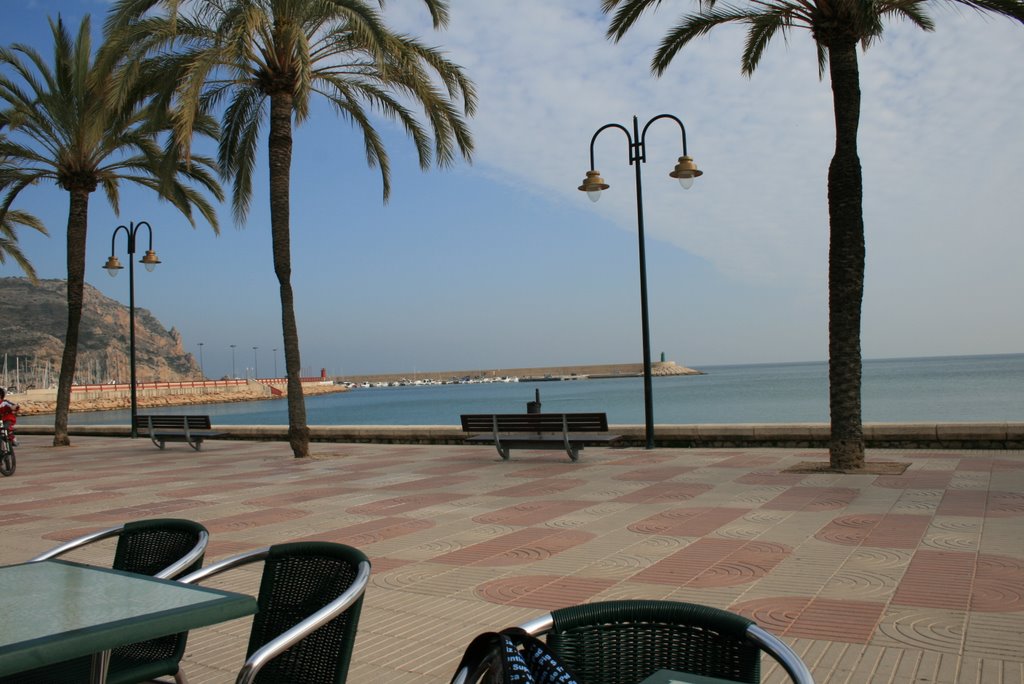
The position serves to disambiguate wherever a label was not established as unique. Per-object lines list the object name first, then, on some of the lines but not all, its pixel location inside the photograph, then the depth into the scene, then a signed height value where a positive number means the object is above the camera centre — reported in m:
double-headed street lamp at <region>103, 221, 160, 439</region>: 22.19 +3.14
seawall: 11.99 -1.21
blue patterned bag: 1.61 -0.58
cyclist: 13.53 -0.48
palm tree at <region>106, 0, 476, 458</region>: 13.16 +5.32
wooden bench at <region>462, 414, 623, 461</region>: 12.54 -0.97
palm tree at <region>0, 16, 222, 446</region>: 18.22 +5.33
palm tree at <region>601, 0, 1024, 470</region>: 10.33 +1.71
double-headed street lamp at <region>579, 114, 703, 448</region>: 13.91 +3.09
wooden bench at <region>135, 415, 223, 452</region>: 17.48 -1.06
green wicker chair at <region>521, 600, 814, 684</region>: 2.06 -0.69
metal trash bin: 15.95 -0.73
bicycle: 13.62 -1.16
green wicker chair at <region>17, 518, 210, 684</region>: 2.84 -0.74
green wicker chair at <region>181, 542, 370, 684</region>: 2.54 -0.75
